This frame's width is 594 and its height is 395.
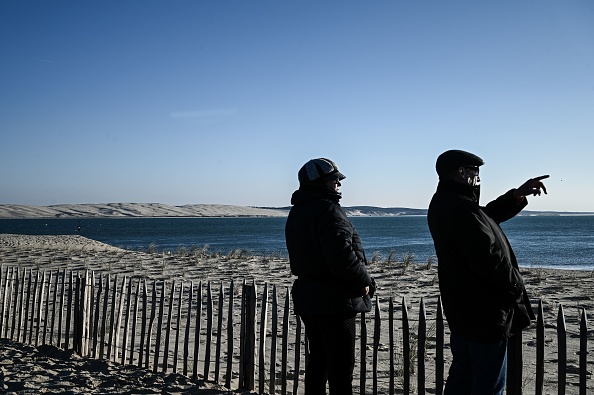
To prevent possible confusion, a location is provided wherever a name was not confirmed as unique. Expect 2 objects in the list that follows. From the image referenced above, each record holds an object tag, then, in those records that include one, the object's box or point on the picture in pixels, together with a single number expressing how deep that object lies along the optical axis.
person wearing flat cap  2.96
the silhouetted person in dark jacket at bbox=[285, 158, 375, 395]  3.46
